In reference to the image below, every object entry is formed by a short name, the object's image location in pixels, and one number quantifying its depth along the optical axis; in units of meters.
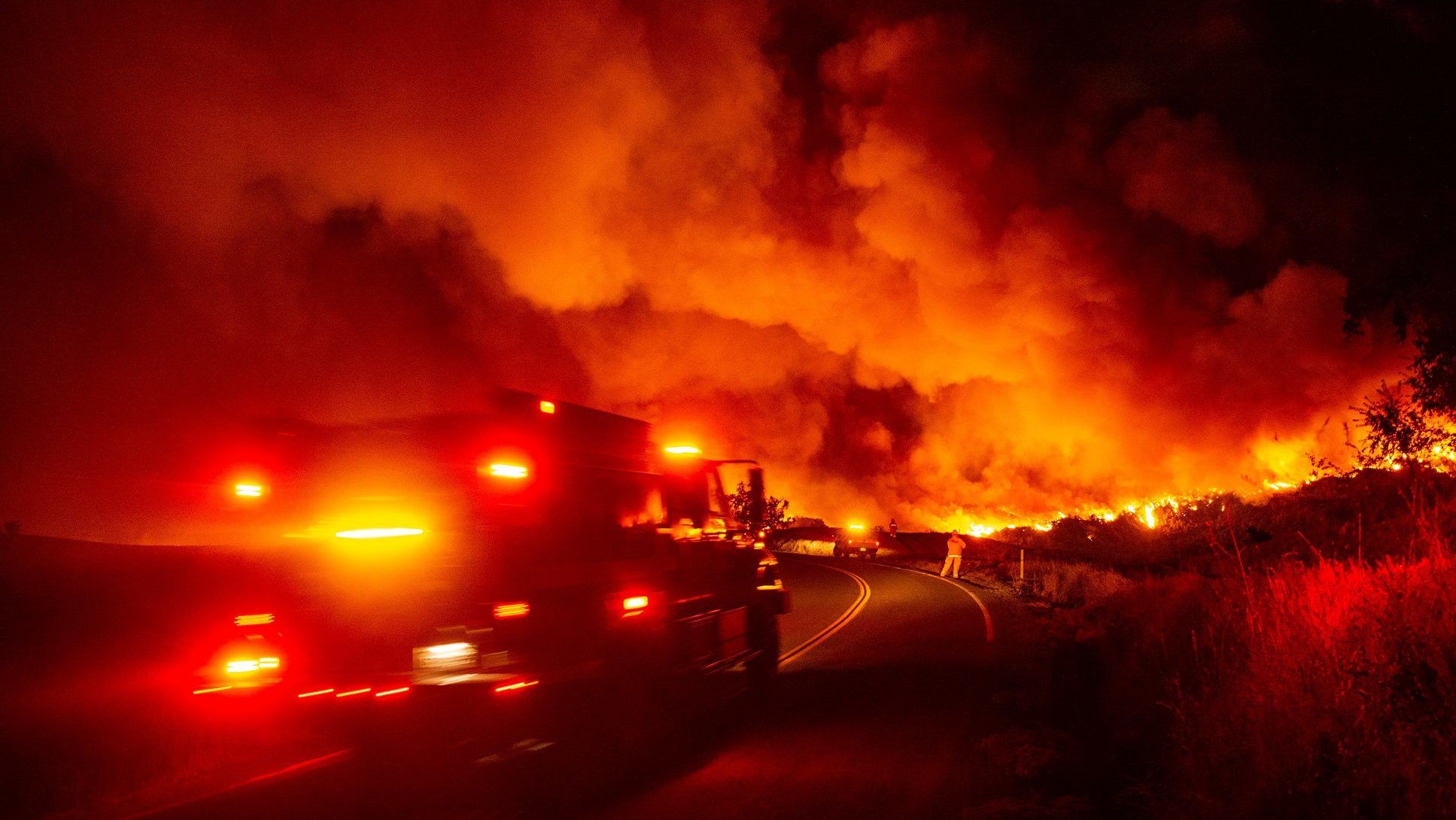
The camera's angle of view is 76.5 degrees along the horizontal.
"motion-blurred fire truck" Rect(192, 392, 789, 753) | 6.18
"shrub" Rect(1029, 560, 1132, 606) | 18.42
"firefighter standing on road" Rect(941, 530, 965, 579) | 29.53
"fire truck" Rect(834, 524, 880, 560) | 41.78
